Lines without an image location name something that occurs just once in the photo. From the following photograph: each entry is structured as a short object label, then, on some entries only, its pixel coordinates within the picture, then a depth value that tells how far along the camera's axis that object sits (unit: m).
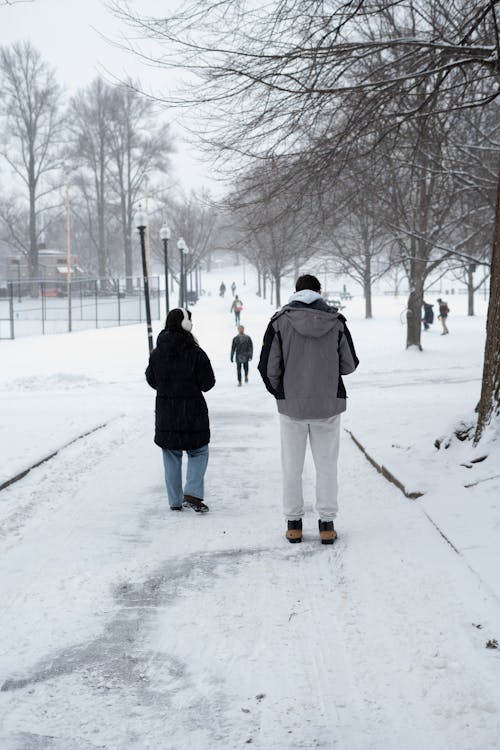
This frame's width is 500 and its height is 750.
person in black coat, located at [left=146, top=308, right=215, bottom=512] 6.47
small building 82.56
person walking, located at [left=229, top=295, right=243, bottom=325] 38.39
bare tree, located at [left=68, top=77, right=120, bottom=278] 58.53
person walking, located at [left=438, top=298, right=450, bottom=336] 30.48
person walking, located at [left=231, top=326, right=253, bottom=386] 17.06
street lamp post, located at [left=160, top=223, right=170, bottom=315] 25.75
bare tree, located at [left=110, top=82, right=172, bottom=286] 59.34
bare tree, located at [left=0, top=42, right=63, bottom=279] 52.22
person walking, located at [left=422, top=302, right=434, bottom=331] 33.22
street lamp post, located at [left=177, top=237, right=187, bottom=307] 44.65
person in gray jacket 5.31
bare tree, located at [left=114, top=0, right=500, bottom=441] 7.02
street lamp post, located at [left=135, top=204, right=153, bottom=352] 19.09
